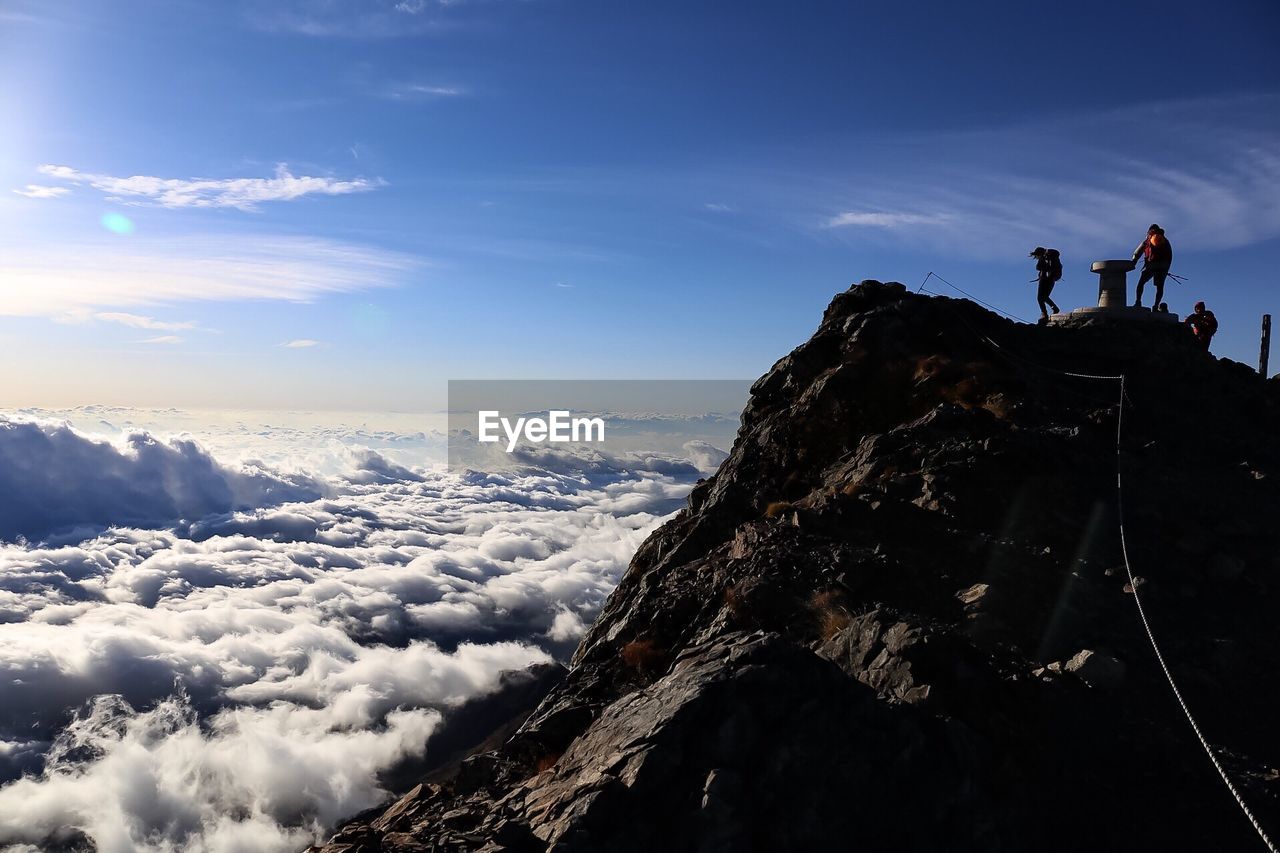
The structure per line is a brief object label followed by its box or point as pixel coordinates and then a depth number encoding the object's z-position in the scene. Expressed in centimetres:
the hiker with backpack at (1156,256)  2600
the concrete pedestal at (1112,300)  2658
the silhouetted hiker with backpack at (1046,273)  2827
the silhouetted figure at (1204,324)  2812
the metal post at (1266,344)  3122
